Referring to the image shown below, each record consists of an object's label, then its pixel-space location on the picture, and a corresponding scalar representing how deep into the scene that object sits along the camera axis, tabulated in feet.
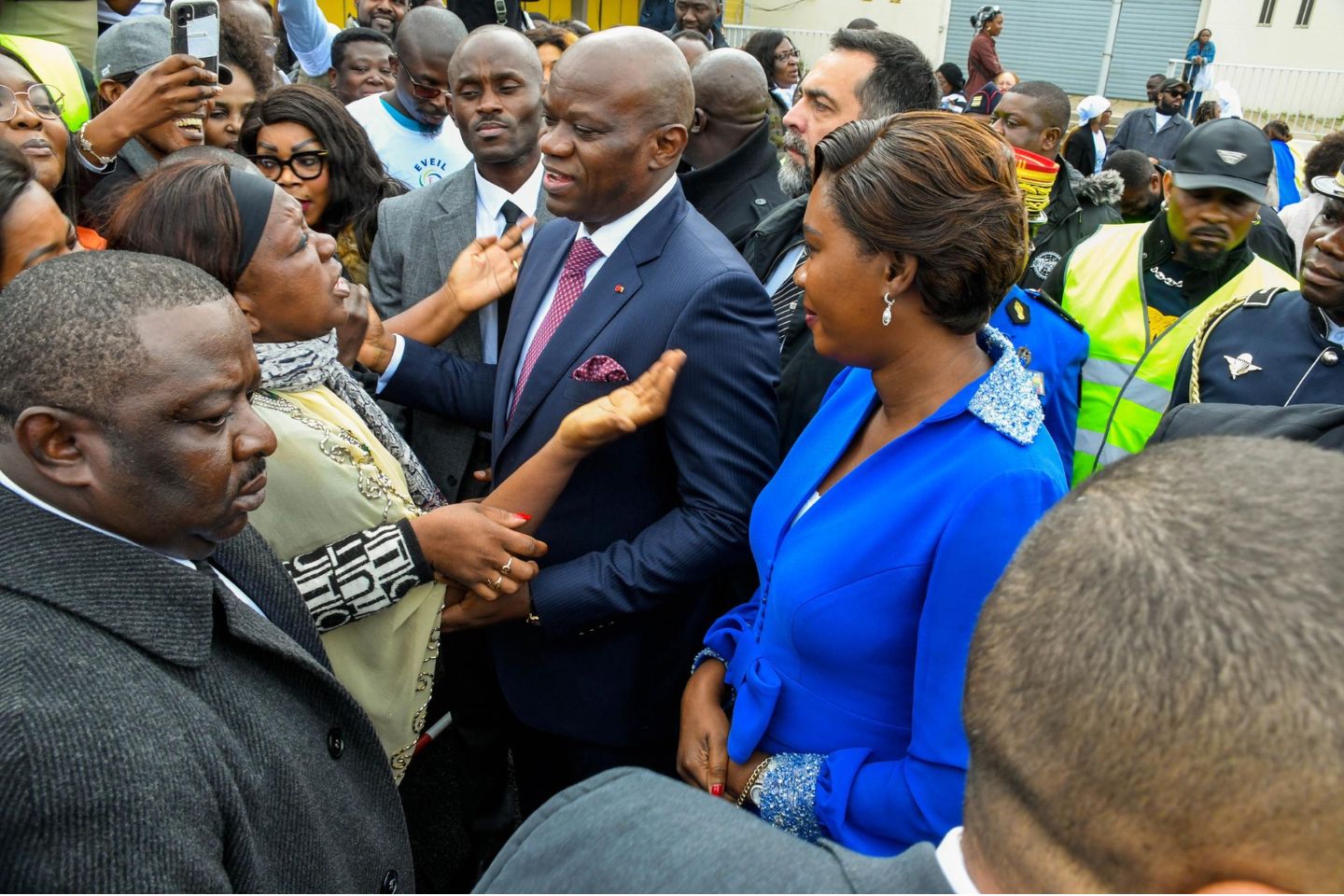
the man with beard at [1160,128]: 36.91
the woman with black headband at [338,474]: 6.64
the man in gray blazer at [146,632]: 3.82
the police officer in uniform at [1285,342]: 8.41
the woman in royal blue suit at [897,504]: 5.49
